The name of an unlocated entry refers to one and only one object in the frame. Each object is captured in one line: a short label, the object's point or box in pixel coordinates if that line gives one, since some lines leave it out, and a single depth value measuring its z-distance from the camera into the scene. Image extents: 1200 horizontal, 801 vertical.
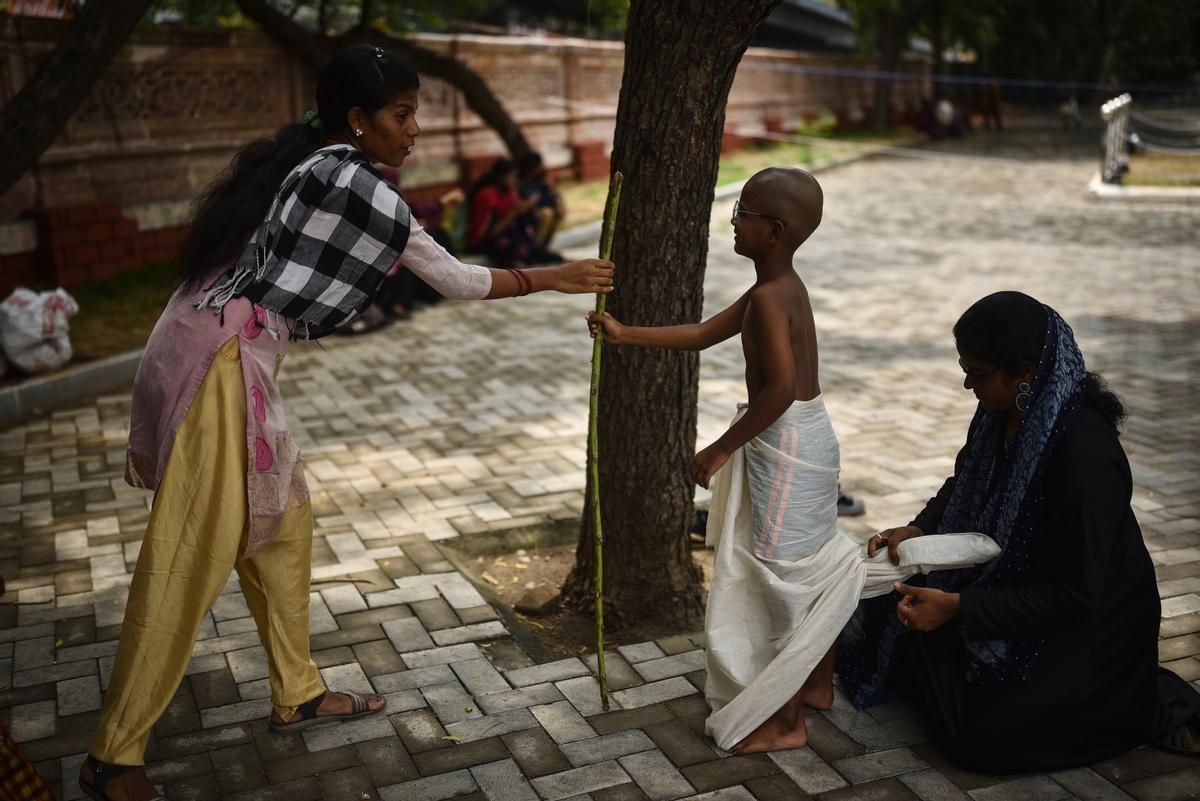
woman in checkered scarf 2.81
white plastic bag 6.76
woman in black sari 2.90
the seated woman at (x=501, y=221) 10.84
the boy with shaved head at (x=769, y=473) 2.98
